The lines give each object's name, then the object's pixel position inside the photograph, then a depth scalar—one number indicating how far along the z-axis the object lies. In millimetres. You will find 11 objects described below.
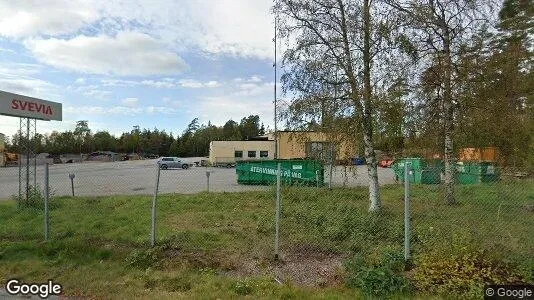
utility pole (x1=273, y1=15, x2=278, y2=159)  9763
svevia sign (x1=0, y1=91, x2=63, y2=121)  9568
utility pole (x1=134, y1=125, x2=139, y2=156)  112250
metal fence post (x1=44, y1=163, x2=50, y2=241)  7387
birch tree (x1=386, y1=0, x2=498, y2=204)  11094
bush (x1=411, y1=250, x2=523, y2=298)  4676
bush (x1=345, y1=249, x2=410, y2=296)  4766
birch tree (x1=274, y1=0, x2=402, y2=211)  9055
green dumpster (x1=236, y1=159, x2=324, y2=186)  20406
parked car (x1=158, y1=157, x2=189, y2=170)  43600
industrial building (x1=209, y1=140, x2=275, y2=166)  59188
